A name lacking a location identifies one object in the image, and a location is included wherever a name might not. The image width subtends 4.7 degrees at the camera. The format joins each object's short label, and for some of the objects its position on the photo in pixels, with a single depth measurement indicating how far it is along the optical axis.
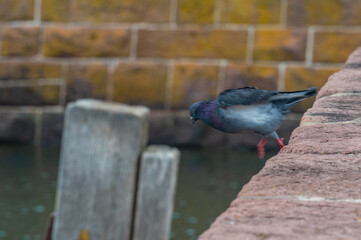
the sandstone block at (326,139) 9.60
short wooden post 9.69
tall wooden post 9.69
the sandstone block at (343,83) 9.97
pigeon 10.34
